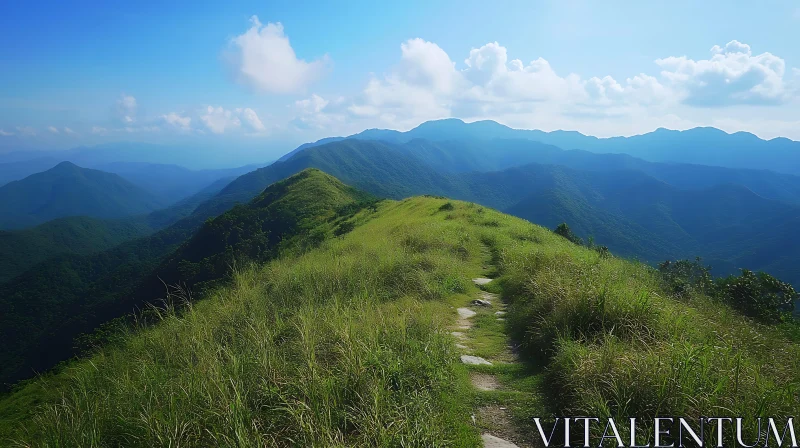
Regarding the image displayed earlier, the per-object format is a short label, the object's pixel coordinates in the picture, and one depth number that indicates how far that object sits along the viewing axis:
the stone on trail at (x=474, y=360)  6.34
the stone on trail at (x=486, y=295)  10.12
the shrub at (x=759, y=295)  9.62
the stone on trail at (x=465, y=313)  8.79
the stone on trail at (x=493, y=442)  4.26
